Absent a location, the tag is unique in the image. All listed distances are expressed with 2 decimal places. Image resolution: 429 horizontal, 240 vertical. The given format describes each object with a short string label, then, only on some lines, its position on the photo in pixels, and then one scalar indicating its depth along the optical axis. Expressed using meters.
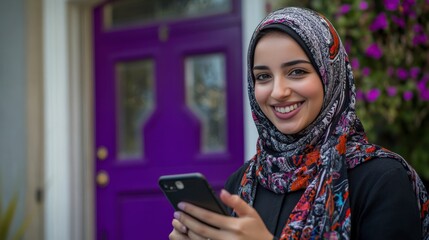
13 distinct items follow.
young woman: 1.36
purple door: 3.74
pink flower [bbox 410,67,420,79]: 2.96
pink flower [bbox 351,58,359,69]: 3.01
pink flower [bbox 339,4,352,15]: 3.05
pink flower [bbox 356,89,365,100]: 3.00
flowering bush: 2.94
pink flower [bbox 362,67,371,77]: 3.01
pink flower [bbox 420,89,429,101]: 2.91
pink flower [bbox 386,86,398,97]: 2.95
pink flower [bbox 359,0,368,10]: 2.96
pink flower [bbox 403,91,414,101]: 2.94
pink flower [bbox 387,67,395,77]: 3.00
